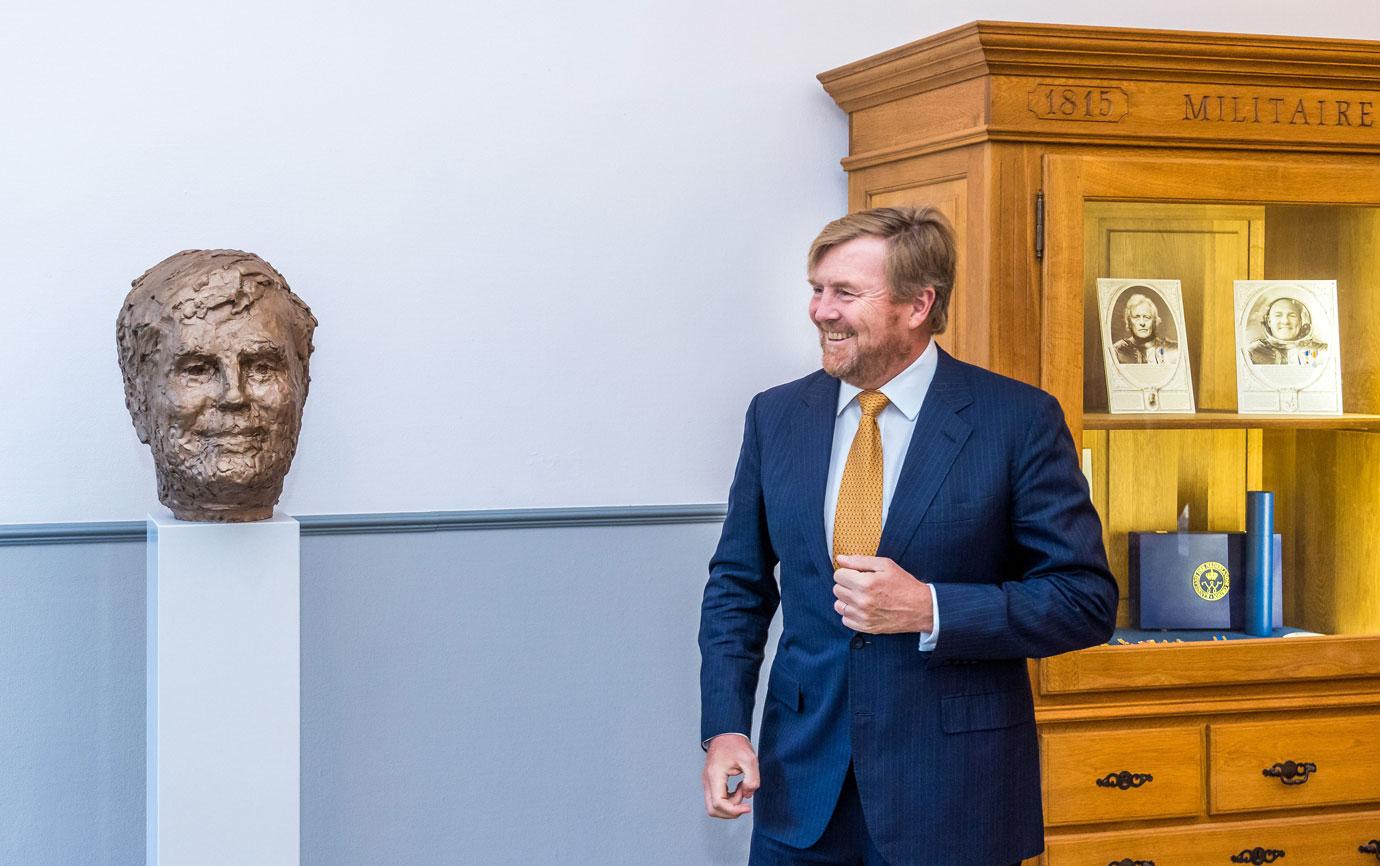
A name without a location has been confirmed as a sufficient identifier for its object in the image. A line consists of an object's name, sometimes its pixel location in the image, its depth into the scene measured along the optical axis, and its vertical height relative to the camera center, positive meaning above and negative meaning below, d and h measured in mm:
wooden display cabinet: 2662 +192
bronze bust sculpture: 2145 +78
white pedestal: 2207 -413
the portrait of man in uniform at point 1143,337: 2814 +189
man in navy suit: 2004 -236
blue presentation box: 2889 -312
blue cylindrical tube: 2914 -275
